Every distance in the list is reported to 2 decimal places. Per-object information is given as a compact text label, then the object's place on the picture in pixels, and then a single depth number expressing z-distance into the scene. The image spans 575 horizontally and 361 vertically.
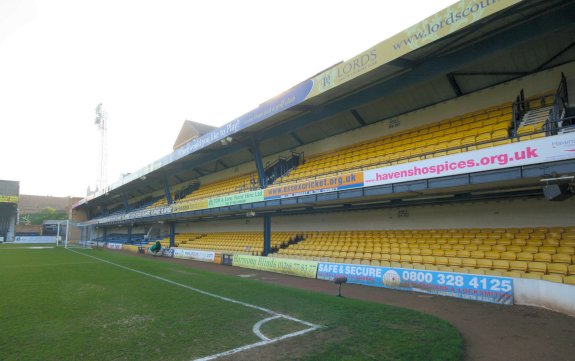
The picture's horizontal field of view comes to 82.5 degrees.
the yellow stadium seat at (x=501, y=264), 9.87
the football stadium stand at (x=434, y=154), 9.40
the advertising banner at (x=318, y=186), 13.26
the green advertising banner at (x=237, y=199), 18.20
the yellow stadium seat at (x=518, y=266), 9.54
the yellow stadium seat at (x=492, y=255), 10.47
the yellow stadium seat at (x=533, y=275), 8.94
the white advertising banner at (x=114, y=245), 38.99
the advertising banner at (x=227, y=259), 20.23
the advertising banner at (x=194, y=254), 22.30
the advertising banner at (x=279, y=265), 15.06
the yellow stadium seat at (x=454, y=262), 10.98
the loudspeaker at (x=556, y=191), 8.08
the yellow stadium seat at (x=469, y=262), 10.56
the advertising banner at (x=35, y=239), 54.59
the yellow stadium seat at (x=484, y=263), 10.24
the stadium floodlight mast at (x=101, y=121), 52.66
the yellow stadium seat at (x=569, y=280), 8.09
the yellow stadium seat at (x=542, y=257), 9.39
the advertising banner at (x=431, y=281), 9.45
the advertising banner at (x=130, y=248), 33.19
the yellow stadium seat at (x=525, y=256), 9.75
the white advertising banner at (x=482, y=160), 8.09
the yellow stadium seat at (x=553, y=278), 8.44
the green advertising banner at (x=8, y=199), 49.54
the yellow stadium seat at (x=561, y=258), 9.00
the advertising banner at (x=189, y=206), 22.89
